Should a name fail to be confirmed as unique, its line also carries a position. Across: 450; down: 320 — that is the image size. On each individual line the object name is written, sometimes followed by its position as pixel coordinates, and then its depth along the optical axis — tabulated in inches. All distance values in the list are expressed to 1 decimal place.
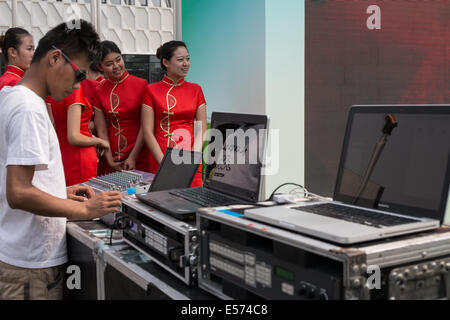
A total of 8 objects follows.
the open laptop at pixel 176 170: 69.8
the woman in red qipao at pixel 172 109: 123.8
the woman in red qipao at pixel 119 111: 126.1
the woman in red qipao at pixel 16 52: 117.1
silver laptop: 39.1
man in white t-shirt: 54.6
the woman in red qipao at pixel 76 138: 105.3
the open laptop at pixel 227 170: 55.6
